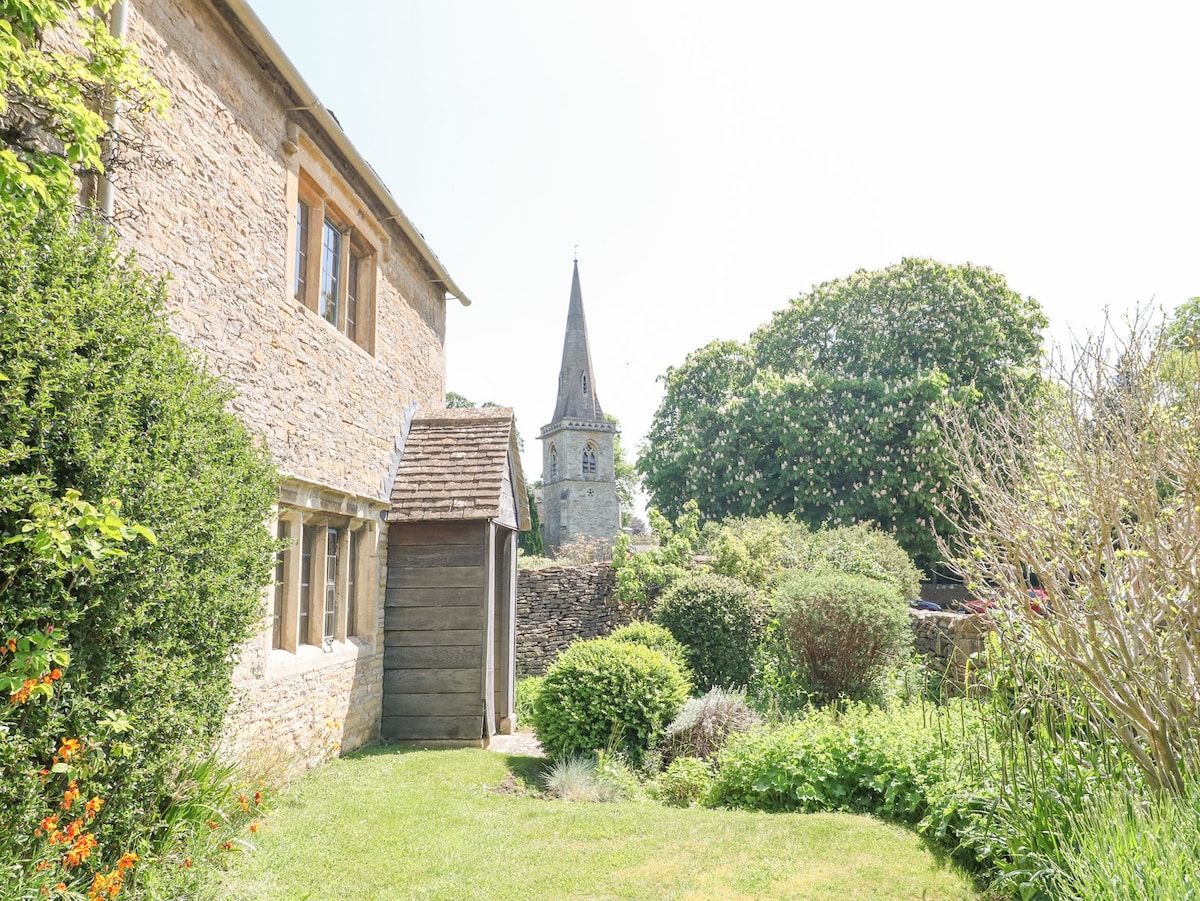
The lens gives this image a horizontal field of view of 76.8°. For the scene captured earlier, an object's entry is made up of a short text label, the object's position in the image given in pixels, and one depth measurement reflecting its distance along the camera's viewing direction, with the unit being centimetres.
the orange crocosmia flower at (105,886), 321
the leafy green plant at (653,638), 1082
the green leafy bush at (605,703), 844
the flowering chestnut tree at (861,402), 2269
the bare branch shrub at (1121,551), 417
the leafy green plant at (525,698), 1163
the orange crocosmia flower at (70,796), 327
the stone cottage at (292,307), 582
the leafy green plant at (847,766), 607
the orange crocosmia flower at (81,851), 311
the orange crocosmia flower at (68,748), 326
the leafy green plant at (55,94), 352
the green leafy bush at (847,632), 1059
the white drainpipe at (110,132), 487
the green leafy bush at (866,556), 1454
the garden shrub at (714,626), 1164
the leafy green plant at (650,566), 1426
